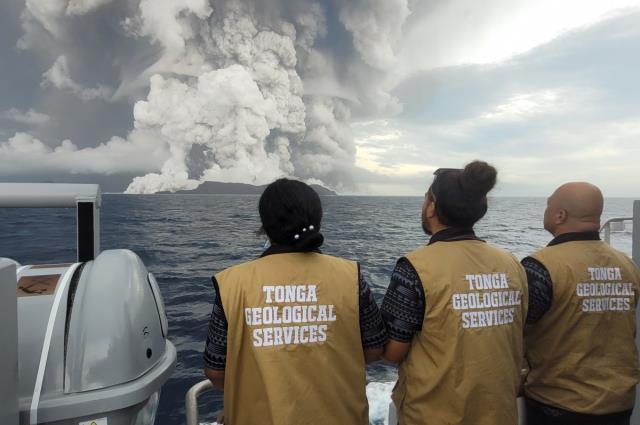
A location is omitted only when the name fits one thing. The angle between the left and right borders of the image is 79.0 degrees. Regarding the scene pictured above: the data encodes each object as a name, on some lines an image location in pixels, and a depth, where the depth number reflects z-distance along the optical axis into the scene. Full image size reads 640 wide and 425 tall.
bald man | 1.71
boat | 1.51
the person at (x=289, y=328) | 1.33
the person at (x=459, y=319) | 1.48
